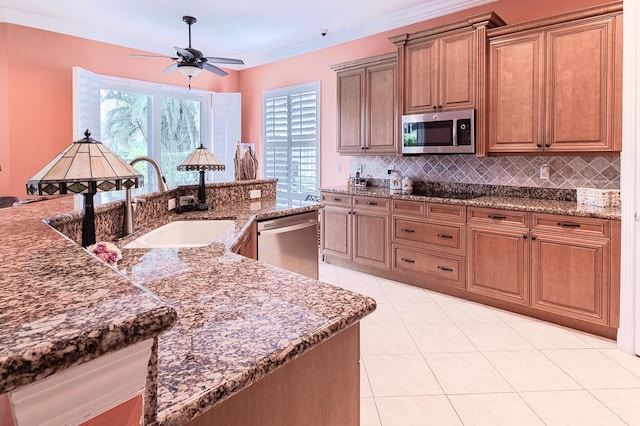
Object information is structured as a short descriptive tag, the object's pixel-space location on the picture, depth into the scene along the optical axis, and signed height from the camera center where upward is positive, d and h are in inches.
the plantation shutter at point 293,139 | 221.1 +34.7
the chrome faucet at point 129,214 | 82.5 -2.8
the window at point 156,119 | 196.1 +45.6
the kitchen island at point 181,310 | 19.0 -10.6
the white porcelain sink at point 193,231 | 102.0 -7.9
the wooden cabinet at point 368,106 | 171.0 +41.6
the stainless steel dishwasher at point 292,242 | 115.6 -12.7
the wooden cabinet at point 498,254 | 114.4 -18.5
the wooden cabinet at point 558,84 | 117.3 +36.2
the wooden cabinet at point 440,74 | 145.0 +47.2
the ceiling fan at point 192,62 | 160.7 +57.2
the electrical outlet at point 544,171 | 143.5 +10.2
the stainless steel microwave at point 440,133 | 145.3 +25.3
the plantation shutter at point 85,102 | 183.6 +45.8
